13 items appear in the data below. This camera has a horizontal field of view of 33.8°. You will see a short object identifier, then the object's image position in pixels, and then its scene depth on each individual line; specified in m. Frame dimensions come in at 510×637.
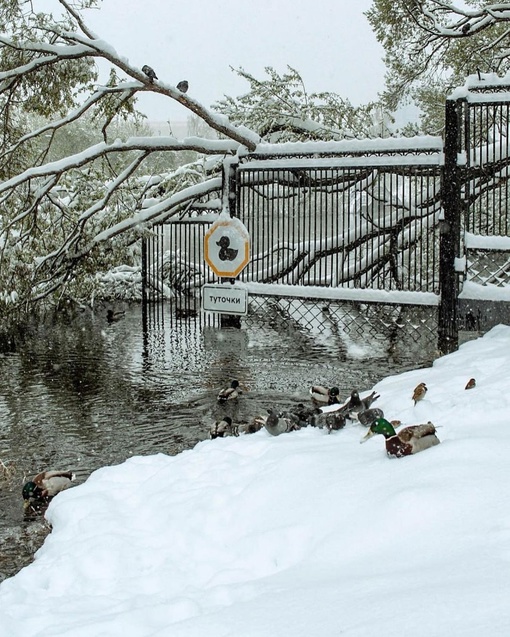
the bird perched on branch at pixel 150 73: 11.81
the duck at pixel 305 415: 7.22
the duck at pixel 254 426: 7.33
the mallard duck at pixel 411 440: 5.47
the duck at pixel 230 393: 9.25
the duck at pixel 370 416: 6.78
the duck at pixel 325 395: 8.93
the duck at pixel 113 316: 16.48
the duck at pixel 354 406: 7.15
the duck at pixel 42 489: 6.11
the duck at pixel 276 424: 7.02
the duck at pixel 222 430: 7.45
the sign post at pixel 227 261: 12.91
